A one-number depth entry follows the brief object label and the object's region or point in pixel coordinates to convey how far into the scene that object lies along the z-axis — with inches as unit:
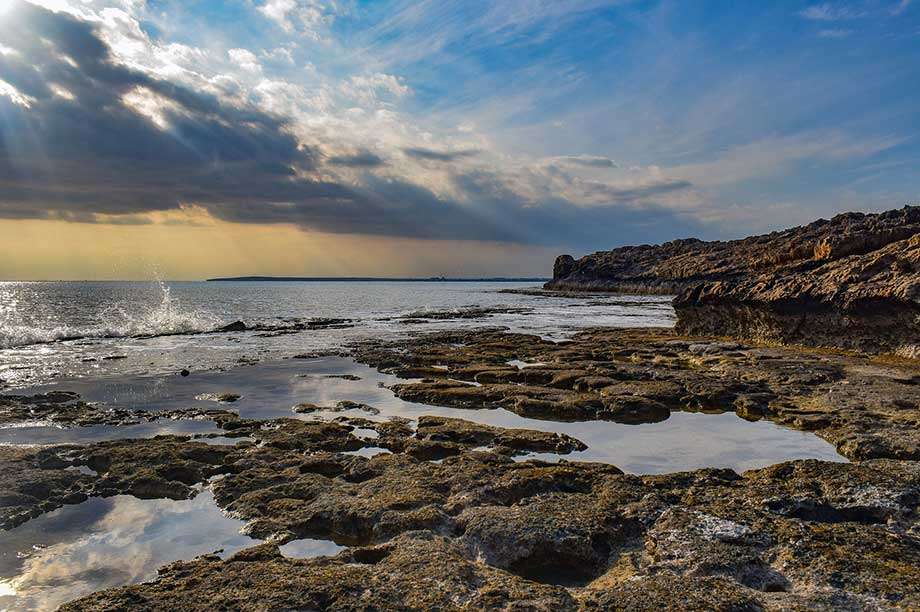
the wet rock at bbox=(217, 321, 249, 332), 1780.8
